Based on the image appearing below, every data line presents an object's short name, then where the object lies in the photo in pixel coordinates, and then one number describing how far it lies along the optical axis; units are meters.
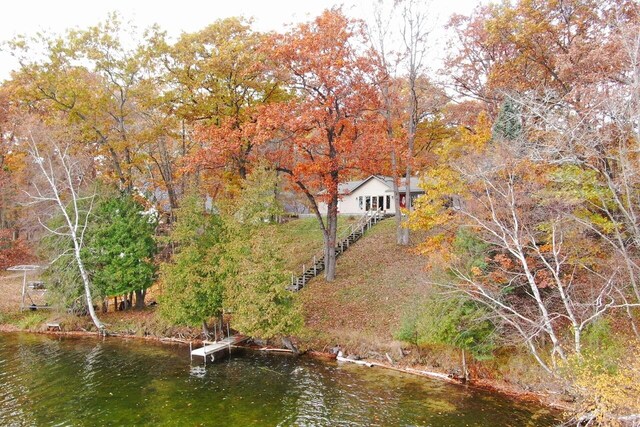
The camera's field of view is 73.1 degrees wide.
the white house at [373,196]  44.50
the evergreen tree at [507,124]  21.38
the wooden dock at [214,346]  22.00
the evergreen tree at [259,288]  20.83
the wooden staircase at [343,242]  29.81
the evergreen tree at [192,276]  23.22
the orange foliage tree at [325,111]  24.72
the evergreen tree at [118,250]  28.22
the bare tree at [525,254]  16.28
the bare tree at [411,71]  30.75
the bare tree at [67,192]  27.38
